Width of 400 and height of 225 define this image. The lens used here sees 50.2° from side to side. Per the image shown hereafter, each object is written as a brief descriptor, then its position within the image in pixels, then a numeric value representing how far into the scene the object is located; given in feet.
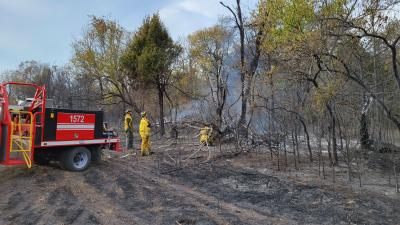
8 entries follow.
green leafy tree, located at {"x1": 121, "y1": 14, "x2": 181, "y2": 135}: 84.43
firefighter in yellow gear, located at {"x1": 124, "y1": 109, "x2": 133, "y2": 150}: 59.88
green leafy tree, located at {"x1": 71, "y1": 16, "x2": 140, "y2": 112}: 108.88
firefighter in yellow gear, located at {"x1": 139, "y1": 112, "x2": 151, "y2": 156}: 53.31
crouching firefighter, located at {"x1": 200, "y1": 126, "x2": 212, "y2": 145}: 57.70
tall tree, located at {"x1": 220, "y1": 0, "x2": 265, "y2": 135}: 61.05
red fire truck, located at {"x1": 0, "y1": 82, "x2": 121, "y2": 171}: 34.73
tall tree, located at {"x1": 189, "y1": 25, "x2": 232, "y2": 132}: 67.61
